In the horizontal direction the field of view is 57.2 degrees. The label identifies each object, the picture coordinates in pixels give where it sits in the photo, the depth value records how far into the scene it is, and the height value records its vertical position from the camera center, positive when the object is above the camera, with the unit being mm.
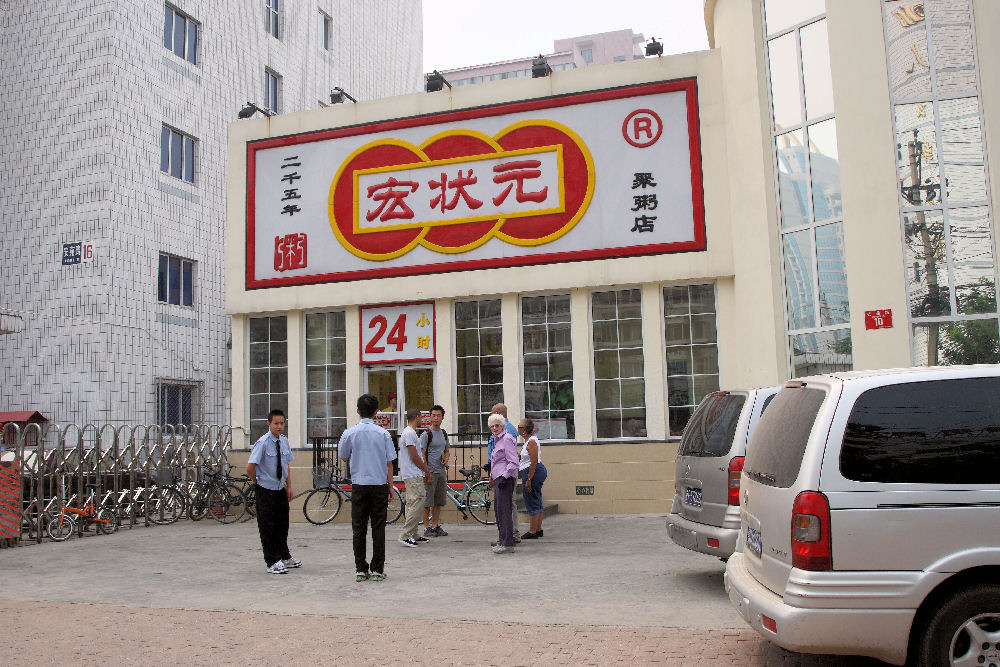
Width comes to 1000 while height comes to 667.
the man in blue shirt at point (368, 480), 9422 -647
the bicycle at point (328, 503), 15219 -1403
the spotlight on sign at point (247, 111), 18095 +6171
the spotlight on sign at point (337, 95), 17344 +6092
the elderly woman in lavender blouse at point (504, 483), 11273 -866
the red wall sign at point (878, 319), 12516 +1101
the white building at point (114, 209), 21422 +5311
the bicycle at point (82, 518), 13508 -1397
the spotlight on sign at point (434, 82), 16641 +6025
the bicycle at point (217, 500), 16062 -1356
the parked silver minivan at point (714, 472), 7742 -583
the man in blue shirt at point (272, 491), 10047 -780
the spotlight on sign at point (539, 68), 16141 +6028
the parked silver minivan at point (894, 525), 4598 -637
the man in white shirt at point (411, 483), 11969 -887
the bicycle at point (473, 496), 14484 -1295
